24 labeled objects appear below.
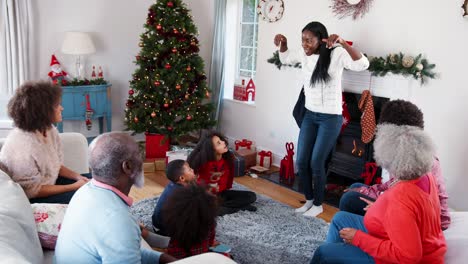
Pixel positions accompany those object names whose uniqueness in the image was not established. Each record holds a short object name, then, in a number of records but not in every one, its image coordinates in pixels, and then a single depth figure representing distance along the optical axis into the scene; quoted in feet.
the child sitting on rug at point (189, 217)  6.08
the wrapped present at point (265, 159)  15.54
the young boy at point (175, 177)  8.61
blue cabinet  15.47
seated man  4.41
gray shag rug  9.13
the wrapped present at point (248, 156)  15.47
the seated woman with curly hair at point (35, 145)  7.18
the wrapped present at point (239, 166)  14.56
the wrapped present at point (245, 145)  16.29
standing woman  10.46
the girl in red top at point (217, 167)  10.46
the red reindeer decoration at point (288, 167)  14.28
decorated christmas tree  15.25
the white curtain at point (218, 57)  18.13
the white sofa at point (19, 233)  4.44
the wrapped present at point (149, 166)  14.85
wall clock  15.25
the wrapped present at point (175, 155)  14.32
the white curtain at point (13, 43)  15.12
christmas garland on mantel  11.02
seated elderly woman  5.11
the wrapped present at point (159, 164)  15.05
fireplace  12.62
